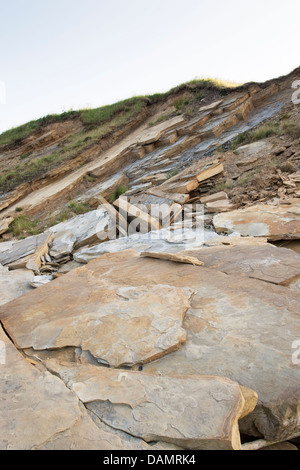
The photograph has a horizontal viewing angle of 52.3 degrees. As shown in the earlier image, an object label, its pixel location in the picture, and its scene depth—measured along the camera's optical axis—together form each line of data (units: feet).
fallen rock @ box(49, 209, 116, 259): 19.97
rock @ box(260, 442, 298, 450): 6.01
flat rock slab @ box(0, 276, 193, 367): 7.18
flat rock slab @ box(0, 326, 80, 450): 4.90
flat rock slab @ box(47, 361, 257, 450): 4.88
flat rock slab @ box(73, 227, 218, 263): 15.37
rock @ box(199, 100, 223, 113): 39.08
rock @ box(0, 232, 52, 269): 18.12
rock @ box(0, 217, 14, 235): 28.14
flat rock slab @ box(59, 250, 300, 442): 5.85
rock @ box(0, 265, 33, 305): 13.53
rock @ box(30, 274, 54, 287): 14.07
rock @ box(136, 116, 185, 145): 38.48
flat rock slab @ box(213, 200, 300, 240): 14.34
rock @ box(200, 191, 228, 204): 21.83
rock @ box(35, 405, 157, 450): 4.75
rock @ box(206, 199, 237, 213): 19.89
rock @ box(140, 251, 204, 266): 11.86
